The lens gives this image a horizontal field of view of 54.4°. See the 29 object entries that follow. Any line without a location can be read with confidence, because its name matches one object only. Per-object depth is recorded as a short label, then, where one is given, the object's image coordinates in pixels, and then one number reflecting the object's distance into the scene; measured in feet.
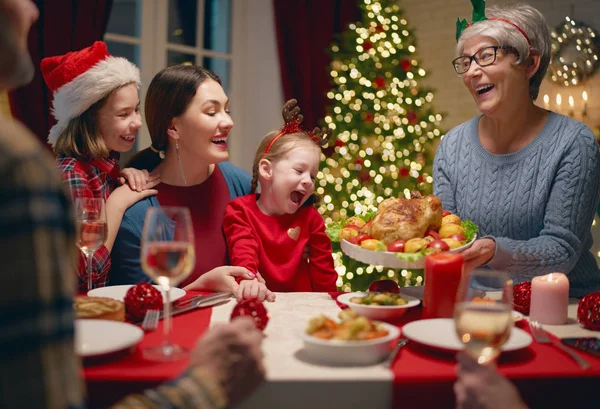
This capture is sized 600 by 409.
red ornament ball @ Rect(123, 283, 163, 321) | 5.09
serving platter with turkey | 5.33
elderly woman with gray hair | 7.04
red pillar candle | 5.05
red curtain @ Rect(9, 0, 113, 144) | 12.80
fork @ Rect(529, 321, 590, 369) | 4.07
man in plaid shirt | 2.24
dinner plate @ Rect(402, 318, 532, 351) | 4.16
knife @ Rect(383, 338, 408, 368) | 4.02
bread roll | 4.69
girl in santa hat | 7.54
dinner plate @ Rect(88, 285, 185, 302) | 5.59
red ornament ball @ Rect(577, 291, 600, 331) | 5.05
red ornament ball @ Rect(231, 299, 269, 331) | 4.66
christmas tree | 17.44
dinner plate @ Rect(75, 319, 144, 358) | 3.98
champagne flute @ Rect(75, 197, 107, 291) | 5.33
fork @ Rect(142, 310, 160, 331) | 4.83
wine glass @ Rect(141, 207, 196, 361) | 4.12
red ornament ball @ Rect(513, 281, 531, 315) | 5.69
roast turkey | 5.68
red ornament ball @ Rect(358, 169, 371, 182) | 17.62
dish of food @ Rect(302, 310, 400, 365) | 3.96
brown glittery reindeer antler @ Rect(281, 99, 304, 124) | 8.14
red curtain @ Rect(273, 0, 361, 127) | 19.71
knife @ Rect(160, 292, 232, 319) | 5.32
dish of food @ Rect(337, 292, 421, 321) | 5.09
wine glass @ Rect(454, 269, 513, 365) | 3.43
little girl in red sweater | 7.77
